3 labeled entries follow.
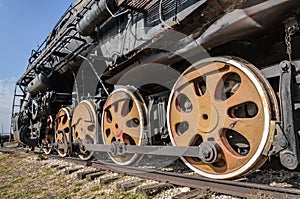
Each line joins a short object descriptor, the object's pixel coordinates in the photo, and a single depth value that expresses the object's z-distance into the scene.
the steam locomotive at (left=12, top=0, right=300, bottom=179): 2.45
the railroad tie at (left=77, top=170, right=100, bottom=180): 4.37
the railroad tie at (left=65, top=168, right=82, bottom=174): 4.91
